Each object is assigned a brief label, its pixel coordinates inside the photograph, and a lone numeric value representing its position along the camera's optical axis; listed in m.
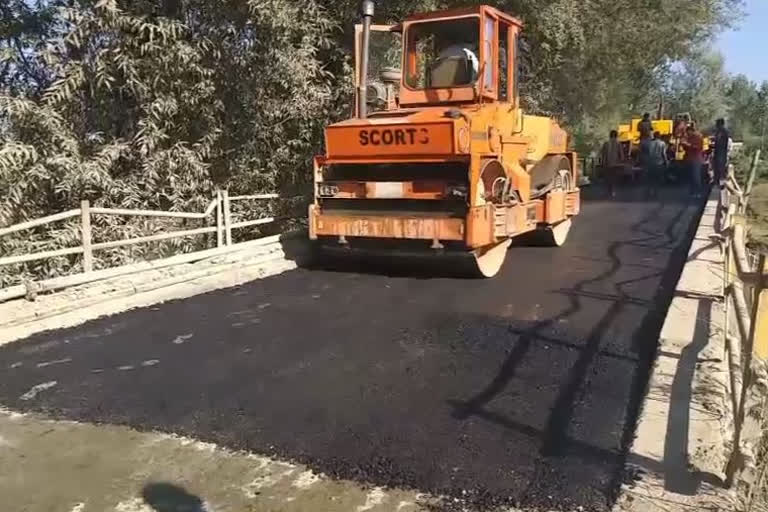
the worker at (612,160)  17.48
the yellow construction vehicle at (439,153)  7.51
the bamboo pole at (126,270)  6.30
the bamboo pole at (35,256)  6.26
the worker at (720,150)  16.41
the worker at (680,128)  21.09
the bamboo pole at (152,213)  7.13
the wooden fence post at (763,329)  4.87
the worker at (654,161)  17.80
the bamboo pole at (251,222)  9.31
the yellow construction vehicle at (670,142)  20.38
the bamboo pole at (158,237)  7.36
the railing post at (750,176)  15.90
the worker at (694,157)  16.53
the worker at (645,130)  18.62
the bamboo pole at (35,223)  6.39
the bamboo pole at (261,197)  9.13
